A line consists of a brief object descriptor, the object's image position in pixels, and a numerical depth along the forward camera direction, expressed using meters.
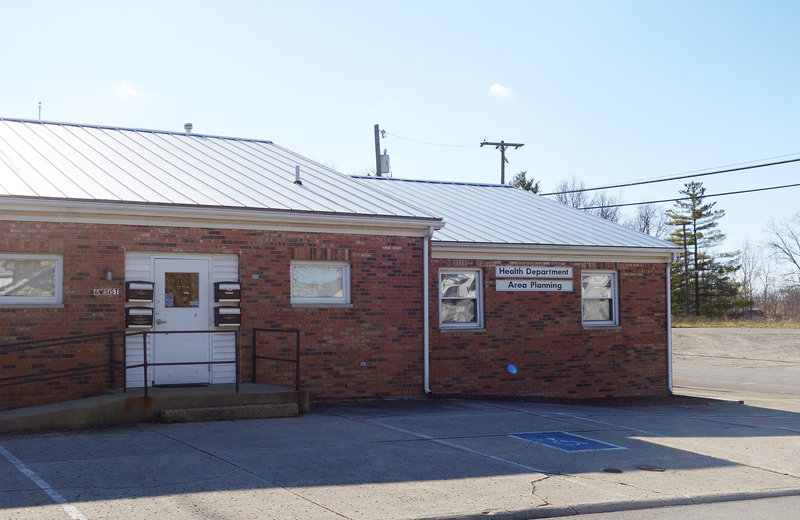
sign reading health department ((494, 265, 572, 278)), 16.95
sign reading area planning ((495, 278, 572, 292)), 16.97
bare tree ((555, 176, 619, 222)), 67.50
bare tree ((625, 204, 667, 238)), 76.81
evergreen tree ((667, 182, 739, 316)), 70.69
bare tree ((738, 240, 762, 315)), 74.56
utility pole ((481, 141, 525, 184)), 42.62
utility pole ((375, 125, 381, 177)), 38.16
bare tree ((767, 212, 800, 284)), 67.88
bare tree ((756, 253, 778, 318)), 75.12
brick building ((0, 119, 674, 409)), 12.21
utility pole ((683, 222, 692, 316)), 70.25
